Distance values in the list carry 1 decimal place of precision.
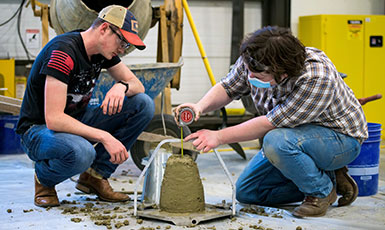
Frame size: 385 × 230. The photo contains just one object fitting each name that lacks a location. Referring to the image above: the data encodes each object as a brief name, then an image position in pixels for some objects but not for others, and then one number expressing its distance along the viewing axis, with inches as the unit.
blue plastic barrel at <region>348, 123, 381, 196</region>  102.5
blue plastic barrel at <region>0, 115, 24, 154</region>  167.5
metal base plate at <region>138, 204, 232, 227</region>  81.2
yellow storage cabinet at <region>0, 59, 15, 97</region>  183.2
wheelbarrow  124.0
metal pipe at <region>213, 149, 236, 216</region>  83.4
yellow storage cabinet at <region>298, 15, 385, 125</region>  213.5
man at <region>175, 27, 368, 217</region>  82.0
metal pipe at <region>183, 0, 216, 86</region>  175.8
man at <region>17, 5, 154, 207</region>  85.7
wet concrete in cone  83.5
